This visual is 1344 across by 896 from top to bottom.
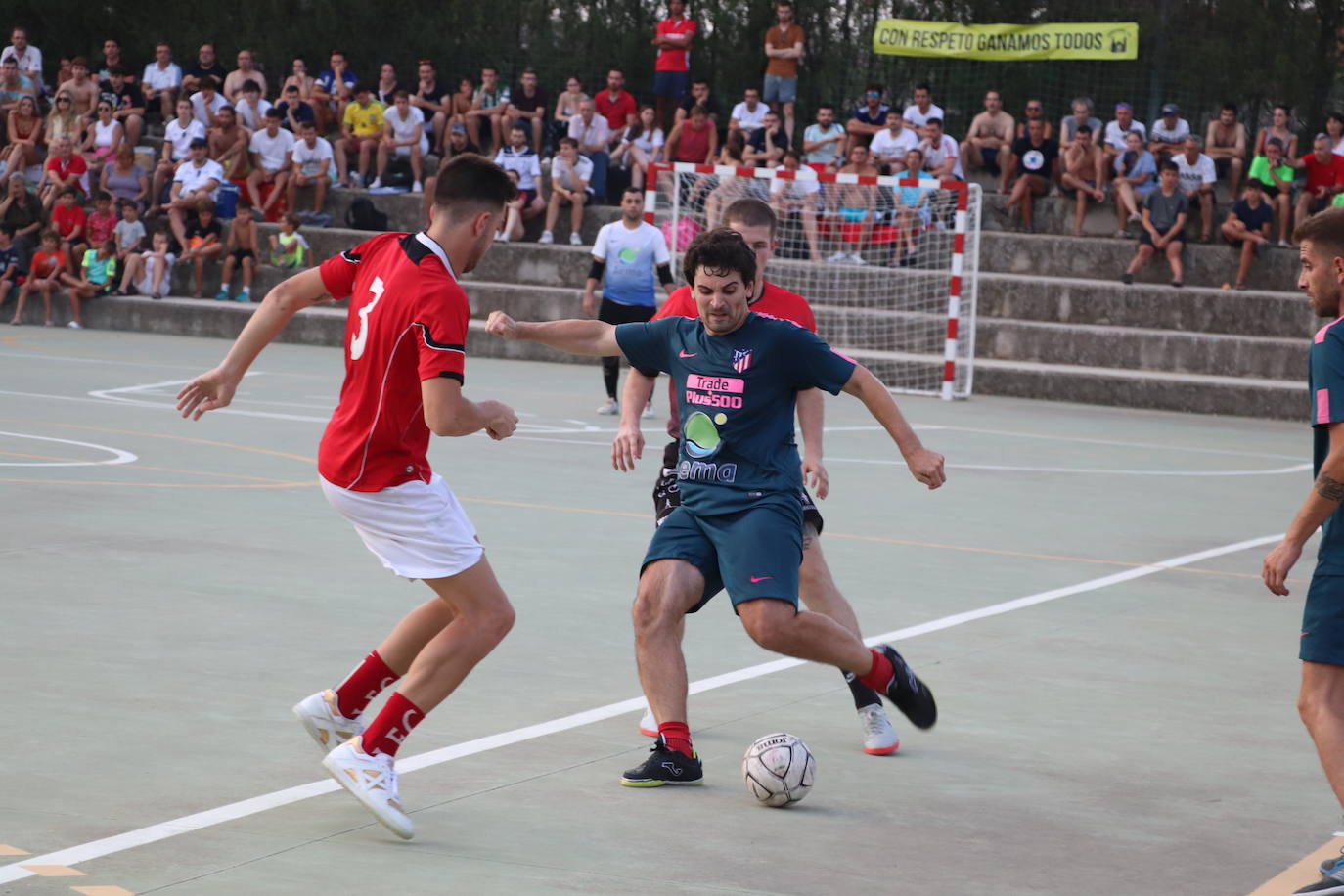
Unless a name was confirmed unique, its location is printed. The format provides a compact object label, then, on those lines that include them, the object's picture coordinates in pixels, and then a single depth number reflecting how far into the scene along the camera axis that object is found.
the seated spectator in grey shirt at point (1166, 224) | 23.08
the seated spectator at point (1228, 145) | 24.03
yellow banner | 25.38
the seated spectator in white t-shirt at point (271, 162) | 26.97
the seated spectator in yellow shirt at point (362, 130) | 27.62
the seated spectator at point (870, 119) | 25.42
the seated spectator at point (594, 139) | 26.39
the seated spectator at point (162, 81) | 29.48
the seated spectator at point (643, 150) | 26.44
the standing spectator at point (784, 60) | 26.19
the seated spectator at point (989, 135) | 25.52
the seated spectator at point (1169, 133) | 24.20
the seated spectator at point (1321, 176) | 22.58
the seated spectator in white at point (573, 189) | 26.23
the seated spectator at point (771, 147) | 25.06
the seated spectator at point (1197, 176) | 23.33
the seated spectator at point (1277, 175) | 23.05
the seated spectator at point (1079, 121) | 24.33
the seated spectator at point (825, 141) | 25.64
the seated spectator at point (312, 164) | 27.17
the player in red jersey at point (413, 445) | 5.02
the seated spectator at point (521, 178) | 25.56
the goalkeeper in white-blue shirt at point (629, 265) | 17.52
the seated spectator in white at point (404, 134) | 27.38
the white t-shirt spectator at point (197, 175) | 26.39
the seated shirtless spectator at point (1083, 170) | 24.45
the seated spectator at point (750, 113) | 26.16
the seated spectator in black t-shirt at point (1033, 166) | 24.86
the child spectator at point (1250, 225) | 23.00
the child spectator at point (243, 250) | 26.19
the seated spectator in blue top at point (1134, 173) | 23.88
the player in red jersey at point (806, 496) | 6.29
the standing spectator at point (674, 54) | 26.81
